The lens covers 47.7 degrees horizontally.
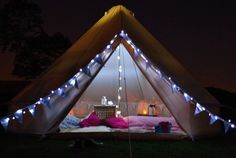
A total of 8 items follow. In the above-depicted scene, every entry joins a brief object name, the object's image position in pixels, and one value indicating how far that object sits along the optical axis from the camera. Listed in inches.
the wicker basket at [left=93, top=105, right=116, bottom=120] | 219.6
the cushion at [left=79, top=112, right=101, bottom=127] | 197.5
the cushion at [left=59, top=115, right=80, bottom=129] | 190.9
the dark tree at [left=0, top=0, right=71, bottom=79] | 448.6
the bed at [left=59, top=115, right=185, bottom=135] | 179.3
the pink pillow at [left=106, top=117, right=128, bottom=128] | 190.6
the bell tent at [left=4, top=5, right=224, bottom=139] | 172.0
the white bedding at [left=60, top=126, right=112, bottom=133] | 178.7
